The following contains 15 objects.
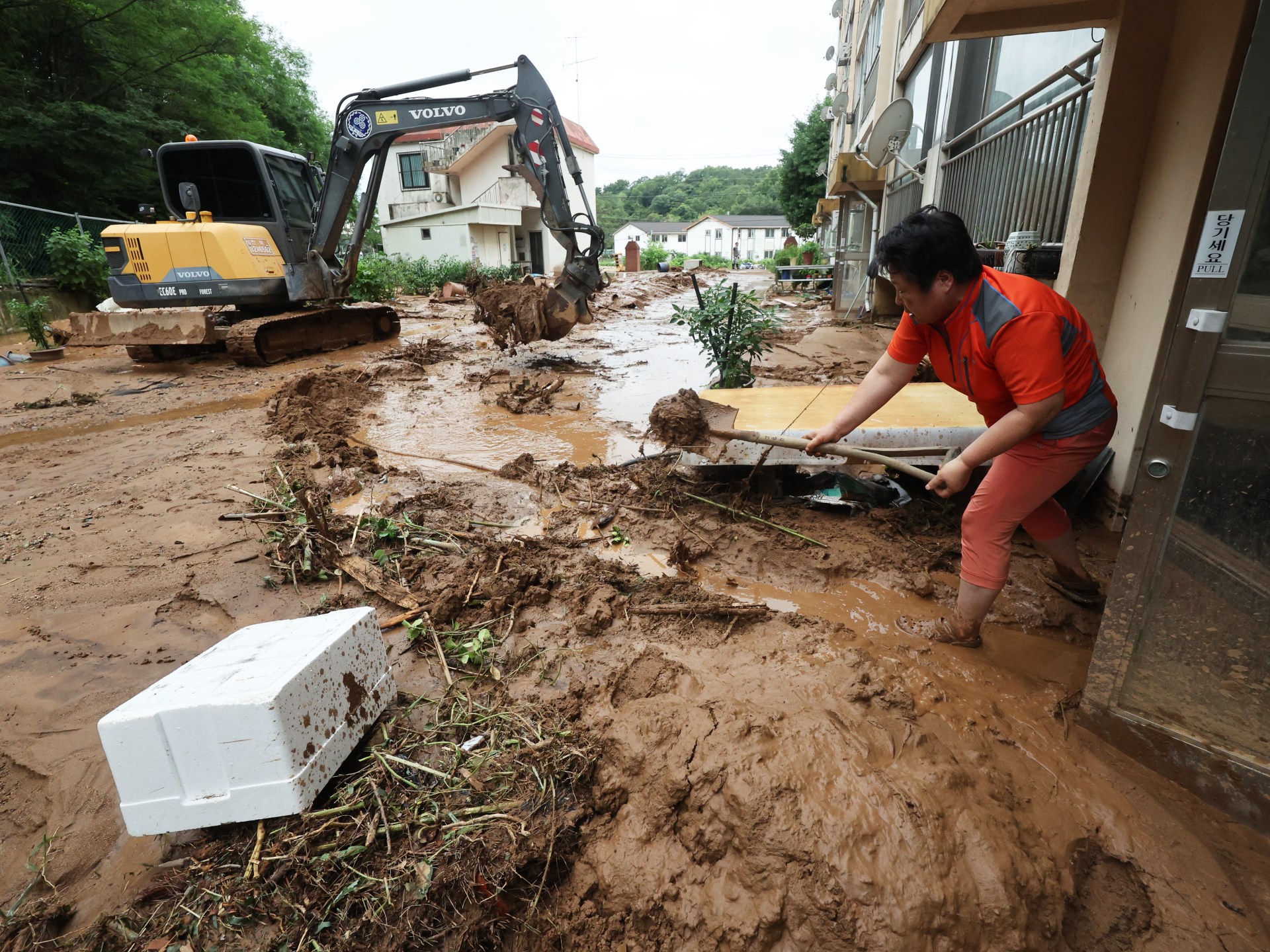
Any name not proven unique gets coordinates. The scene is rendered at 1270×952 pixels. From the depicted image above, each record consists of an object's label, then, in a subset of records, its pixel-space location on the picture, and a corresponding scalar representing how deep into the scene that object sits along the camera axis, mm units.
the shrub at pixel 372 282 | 14962
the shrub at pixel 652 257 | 42781
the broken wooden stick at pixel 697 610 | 3043
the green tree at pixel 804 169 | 31734
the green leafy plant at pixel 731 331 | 6172
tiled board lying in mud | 3846
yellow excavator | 8445
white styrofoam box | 1751
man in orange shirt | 2193
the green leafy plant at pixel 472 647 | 2771
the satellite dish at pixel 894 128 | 7801
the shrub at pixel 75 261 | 12102
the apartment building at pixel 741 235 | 75188
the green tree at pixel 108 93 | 14242
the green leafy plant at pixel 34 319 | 9828
